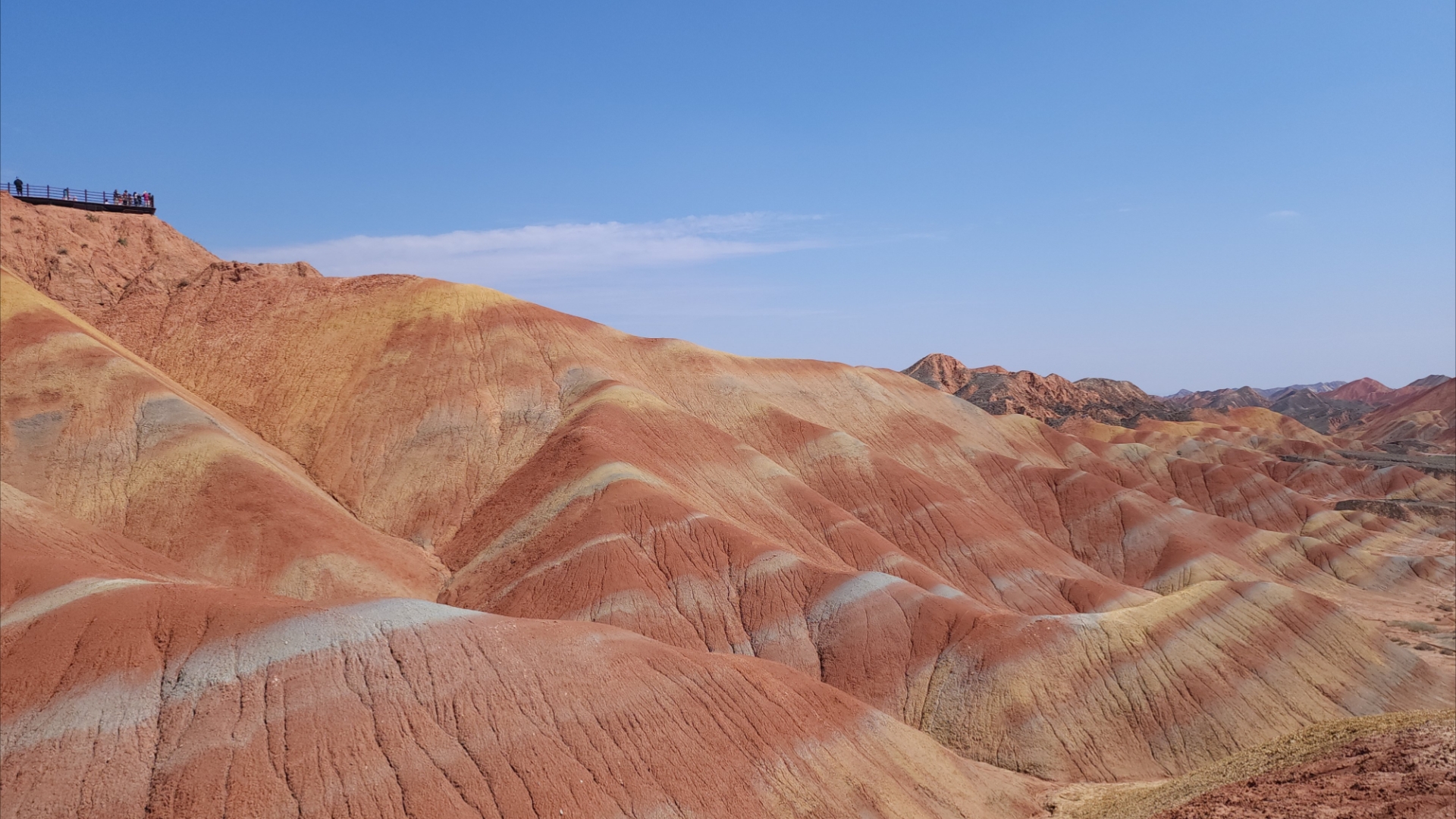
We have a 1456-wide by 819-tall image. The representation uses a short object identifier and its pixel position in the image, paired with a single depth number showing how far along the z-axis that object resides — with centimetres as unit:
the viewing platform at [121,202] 7338
